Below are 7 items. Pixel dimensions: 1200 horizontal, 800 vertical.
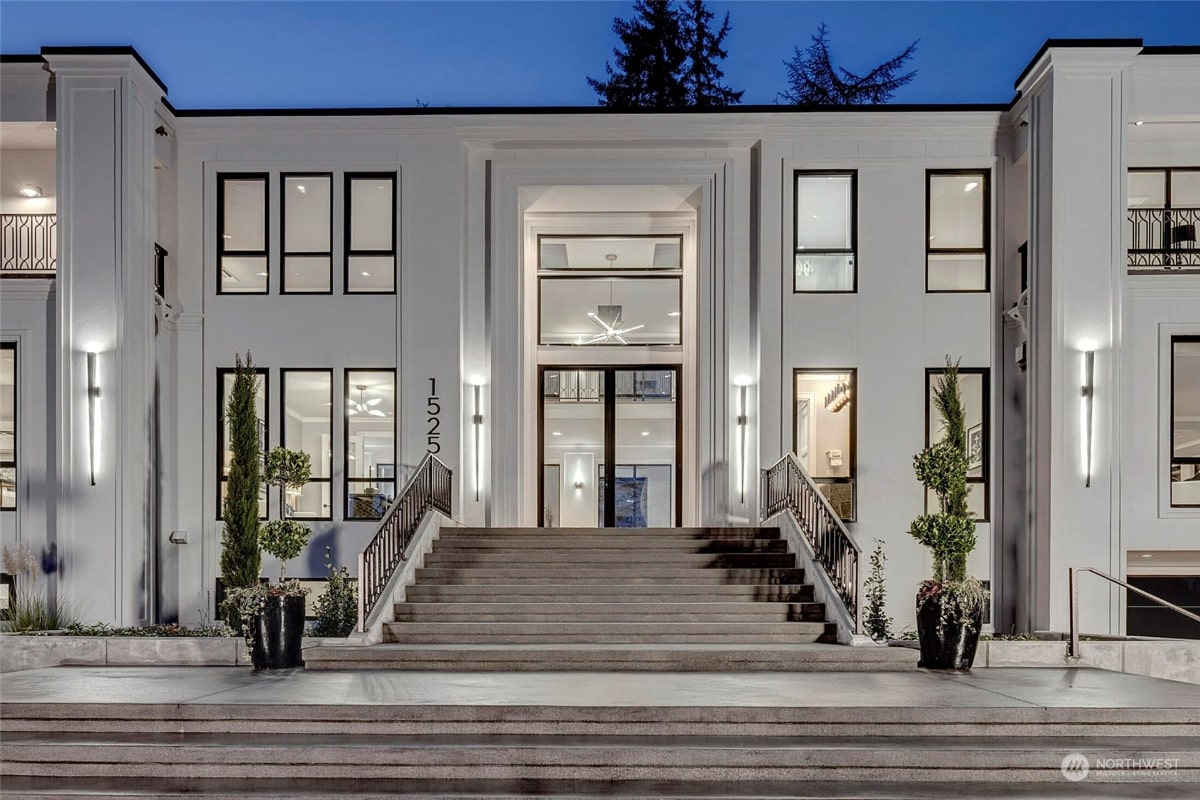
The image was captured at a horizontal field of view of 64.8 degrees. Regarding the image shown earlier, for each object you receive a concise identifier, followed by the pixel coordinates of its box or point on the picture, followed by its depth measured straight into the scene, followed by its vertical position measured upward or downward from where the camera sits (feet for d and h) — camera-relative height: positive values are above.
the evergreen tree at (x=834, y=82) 94.99 +32.08
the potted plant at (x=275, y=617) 30.60 -7.27
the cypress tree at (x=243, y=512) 39.88 -5.08
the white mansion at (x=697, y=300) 43.37 +4.63
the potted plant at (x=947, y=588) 30.35 -6.20
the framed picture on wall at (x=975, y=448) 45.88 -2.52
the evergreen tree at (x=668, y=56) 94.53 +34.21
